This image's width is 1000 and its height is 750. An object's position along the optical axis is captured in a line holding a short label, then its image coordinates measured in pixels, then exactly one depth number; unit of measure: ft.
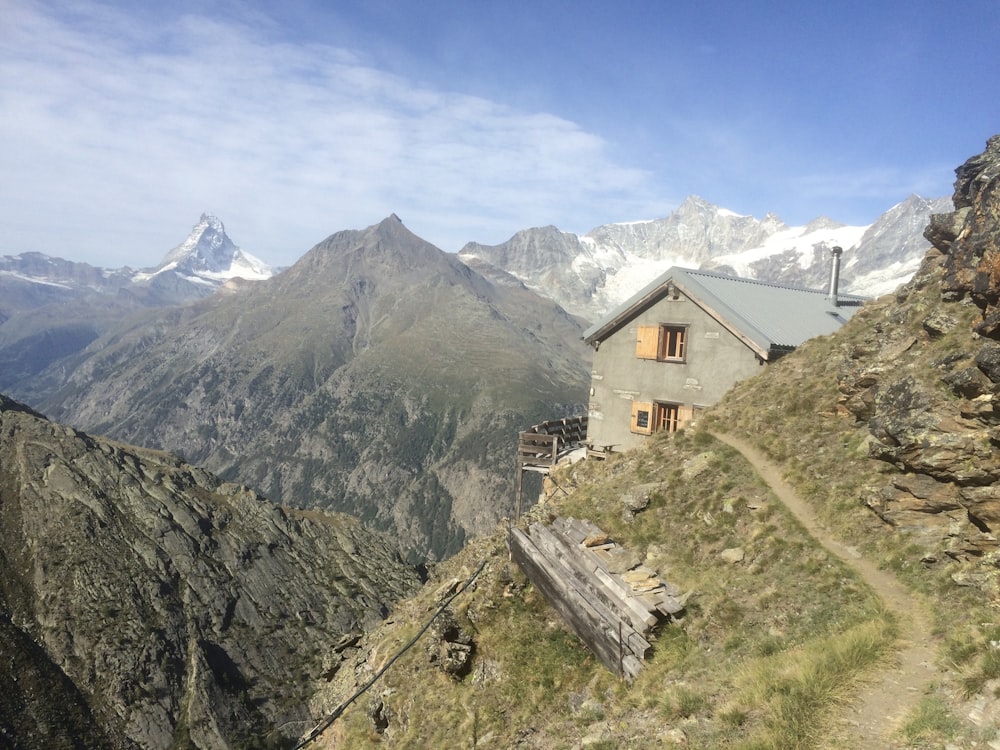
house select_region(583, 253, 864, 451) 96.27
